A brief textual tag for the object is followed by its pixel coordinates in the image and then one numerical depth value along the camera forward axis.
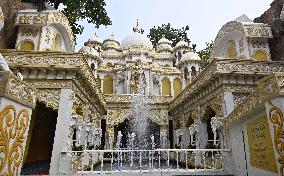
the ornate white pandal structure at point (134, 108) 3.74
